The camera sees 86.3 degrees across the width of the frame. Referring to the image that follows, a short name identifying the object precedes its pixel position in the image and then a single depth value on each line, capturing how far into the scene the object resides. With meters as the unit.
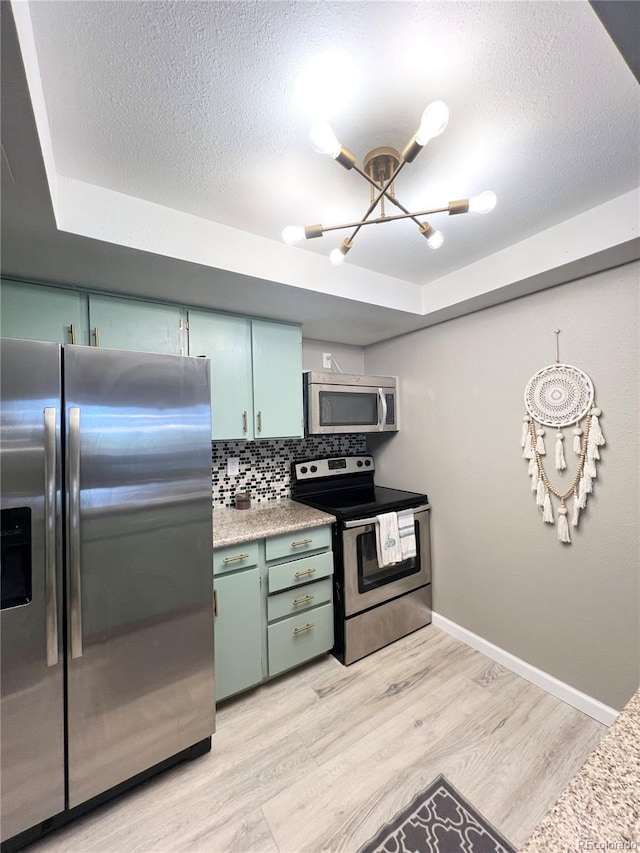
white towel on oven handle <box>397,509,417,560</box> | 2.31
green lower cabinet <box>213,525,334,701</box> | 1.78
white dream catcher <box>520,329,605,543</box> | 1.72
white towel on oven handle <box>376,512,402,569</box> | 2.21
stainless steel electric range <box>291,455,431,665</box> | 2.13
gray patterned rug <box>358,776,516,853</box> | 1.20
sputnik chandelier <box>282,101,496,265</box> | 0.89
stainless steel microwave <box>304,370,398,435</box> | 2.40
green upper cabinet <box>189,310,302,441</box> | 2.04
